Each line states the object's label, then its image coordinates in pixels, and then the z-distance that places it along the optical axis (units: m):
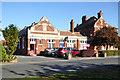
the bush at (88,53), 25.06
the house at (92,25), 39.06
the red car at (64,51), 24.06
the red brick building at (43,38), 30.45
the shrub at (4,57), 16.21
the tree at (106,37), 29.34
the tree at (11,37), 17.05
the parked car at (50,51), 27.27
